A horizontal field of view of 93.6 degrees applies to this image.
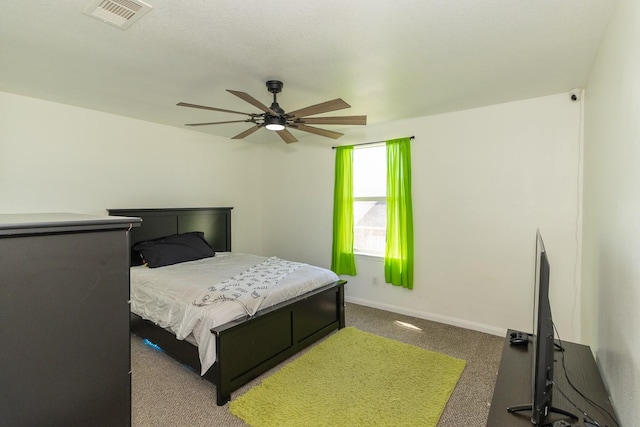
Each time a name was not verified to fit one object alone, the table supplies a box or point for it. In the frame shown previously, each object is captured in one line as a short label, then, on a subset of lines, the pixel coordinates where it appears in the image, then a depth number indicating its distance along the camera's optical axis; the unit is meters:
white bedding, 2.18
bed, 2.16
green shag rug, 1.97
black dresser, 0.73
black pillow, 3.42
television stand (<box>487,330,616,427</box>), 1.26
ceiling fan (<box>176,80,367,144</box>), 2.27
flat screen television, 1.12
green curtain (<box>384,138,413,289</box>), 3.65
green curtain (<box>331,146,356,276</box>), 4.15
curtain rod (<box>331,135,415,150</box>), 3.93
